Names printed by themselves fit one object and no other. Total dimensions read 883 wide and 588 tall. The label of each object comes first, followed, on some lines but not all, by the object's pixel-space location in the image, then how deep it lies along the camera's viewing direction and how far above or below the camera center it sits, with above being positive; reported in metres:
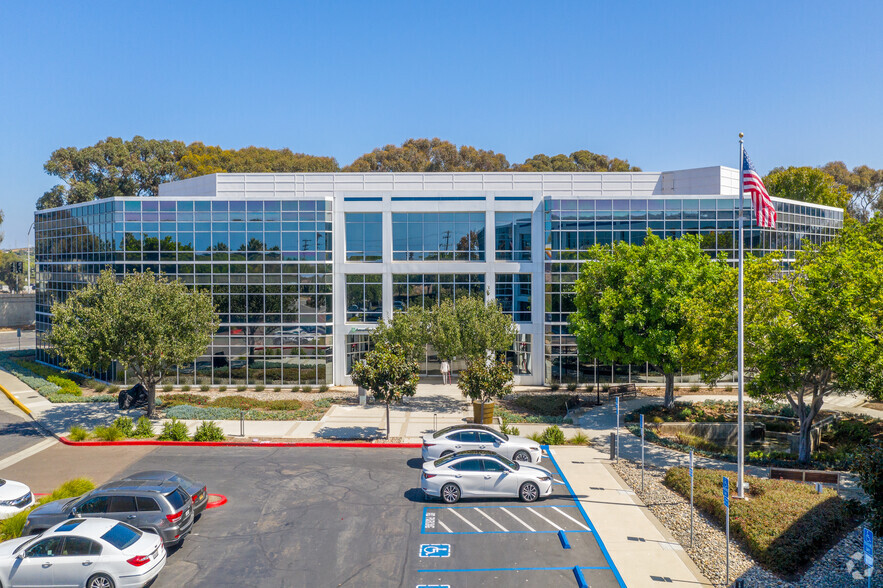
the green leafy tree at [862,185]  79.88 +14.60
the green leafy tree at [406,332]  30.39 -2.24
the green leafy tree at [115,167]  69.56 +15.77
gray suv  13.95 -5.50
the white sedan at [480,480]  17.06 -5.76
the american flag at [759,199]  17.94 +2.87
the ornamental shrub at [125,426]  24.58 -5.86
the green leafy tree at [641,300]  26.41 -0.51
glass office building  36.62 +2.36
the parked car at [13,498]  15.91 -5.91
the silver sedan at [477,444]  20.20 -5.54
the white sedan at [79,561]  11.95 -5.72
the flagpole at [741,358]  16.64 -2.11
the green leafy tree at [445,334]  29.66 -2.34
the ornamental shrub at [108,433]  24.05 -6.04
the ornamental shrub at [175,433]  24.08 -6.03
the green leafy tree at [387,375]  24.53 -3.71
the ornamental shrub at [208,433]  24.08 -6.06
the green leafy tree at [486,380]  25.88 -4.13
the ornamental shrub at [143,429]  24.53 -5.99
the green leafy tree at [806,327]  18.16 -1.35
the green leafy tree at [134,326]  26.28 -1.65
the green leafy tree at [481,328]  29.98 -2.07
